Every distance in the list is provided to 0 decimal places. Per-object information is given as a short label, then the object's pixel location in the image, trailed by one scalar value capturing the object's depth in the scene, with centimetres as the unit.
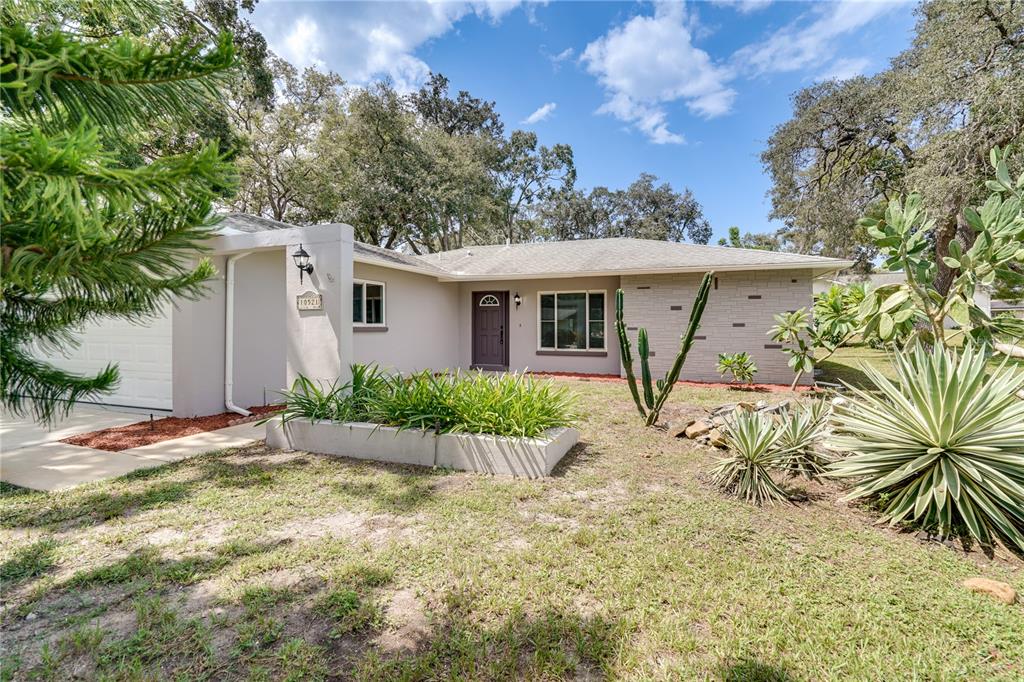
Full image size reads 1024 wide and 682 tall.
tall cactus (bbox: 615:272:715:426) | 565
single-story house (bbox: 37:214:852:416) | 645
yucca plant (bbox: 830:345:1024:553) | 324
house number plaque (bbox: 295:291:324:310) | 622
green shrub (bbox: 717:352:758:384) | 1012
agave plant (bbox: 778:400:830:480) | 446
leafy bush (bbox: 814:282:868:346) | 801
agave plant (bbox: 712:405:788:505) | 412
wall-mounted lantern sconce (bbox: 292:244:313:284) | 633
